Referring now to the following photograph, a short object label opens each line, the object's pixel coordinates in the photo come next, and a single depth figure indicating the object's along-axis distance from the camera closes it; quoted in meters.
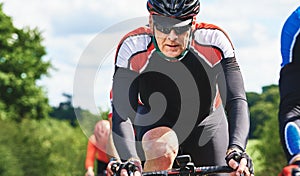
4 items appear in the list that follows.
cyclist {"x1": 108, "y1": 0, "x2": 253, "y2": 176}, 7.44
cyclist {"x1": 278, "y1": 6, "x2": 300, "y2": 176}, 6.34
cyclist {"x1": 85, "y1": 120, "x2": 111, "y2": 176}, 16.39
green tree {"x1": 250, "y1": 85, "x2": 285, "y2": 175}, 29.26
